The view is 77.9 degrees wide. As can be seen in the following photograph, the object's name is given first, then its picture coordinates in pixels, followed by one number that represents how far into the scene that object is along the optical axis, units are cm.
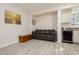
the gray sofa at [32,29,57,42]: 352
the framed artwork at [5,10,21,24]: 279
